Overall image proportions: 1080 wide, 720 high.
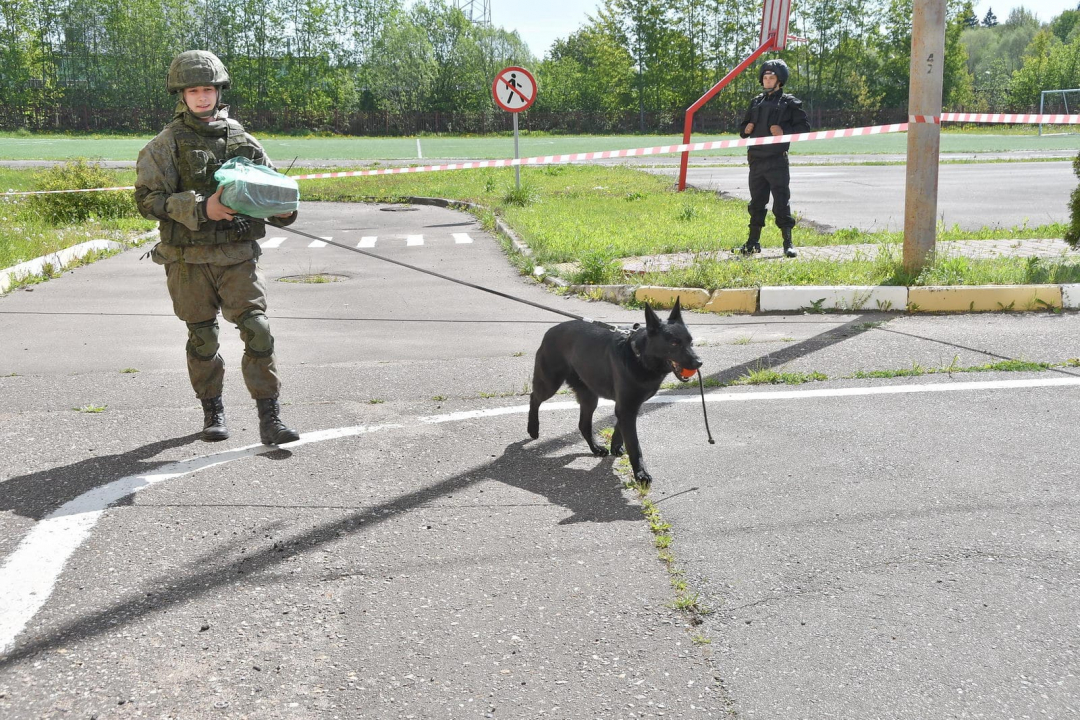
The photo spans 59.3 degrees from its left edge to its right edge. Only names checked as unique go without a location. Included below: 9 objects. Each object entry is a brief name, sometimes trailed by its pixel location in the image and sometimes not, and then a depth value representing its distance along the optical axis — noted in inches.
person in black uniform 387.9
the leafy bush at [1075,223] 351.3
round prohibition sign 642.2
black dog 154.9
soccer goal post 1799.7
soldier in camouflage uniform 180.2
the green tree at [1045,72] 2338.8
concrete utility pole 315.3
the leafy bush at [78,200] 583.5
